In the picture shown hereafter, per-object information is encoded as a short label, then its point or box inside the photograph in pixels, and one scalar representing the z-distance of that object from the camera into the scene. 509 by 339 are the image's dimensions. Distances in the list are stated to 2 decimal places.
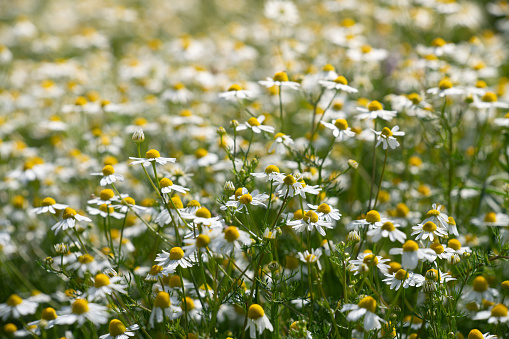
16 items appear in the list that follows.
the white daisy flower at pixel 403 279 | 2.10
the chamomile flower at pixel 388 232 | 2.09
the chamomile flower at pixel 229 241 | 1.96
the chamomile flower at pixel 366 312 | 1.86
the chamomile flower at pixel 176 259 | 2.11
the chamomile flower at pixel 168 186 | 2.27
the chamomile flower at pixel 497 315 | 2.04
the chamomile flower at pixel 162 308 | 2.03
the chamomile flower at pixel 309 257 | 1.96
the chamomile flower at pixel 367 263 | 1.95
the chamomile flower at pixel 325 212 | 2.30
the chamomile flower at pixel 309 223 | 2.20
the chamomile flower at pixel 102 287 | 2.07
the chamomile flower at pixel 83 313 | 1.96
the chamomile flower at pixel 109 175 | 2.48
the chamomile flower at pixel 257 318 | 2.00
